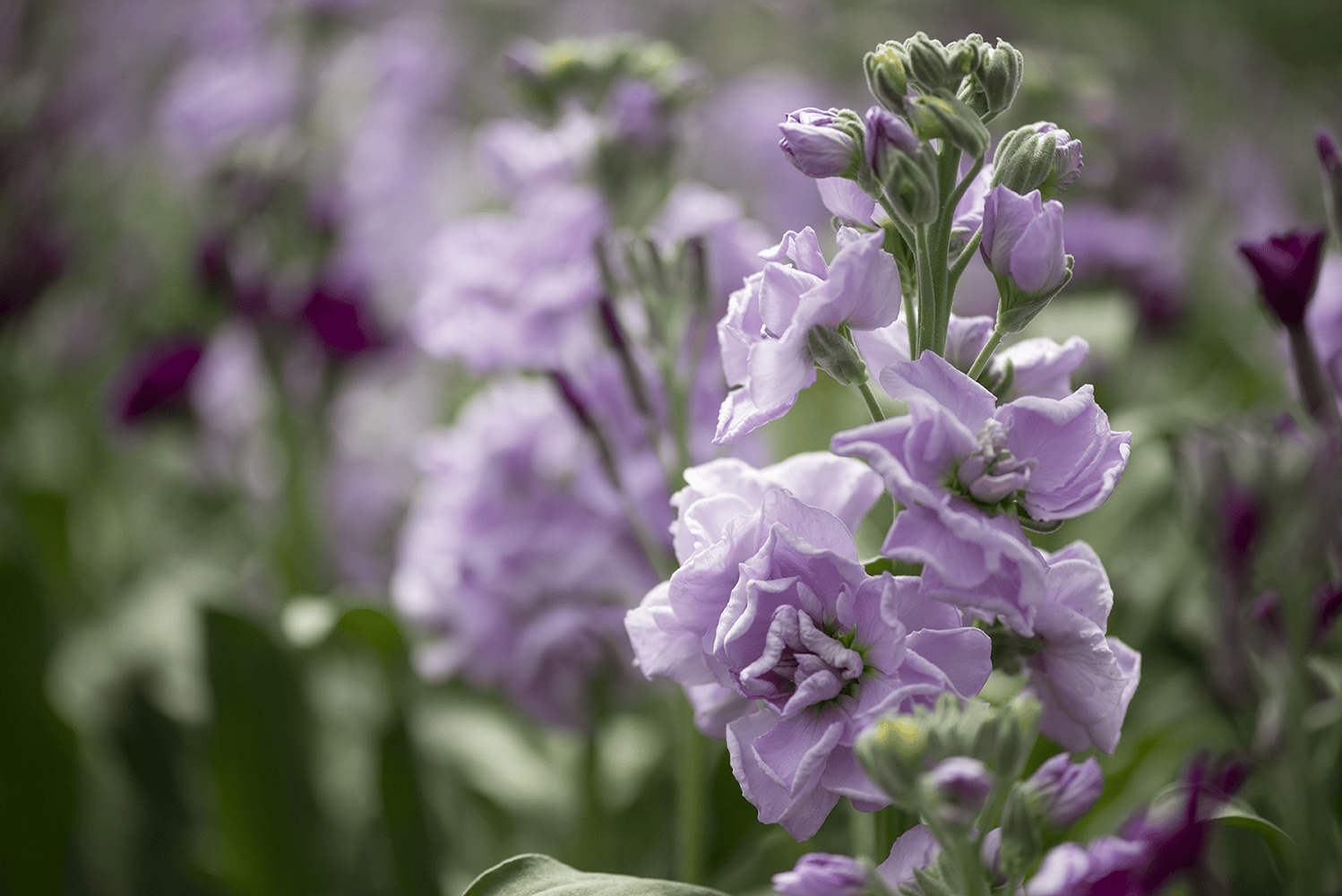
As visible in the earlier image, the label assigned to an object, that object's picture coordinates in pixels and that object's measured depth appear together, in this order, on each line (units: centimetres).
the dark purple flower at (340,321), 94
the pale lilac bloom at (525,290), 64
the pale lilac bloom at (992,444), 48
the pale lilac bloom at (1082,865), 47
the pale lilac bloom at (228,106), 117
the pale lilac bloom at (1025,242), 49
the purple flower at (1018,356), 51
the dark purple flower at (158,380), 99
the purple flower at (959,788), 47
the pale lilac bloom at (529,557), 65
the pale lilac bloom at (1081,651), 49
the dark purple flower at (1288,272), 53
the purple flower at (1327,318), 60
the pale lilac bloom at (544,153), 68
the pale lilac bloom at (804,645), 49
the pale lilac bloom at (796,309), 49
